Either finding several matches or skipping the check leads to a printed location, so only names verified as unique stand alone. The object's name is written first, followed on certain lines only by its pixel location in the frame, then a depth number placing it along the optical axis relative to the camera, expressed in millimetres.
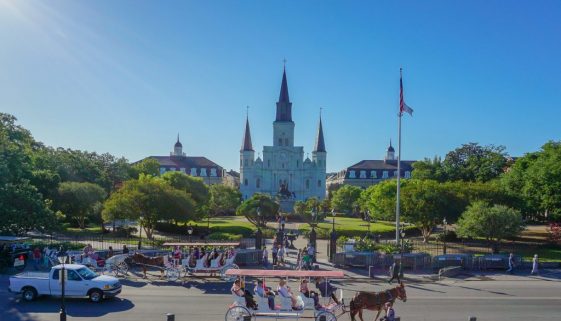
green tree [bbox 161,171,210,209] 55125
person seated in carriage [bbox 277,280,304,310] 15617
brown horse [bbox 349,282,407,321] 15250
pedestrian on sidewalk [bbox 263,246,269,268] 30056
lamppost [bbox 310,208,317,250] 31700
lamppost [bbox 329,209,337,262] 30411
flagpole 35156
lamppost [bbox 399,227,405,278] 25234
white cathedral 123938
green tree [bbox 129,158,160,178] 83112
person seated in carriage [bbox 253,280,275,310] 15734
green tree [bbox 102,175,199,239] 40156
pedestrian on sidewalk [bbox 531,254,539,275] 27969
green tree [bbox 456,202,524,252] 34656
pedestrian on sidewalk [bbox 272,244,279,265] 28969
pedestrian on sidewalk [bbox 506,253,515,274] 28562
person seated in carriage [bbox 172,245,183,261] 24566
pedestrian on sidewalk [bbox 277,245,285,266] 29500
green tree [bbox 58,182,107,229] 45625
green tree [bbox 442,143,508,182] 68312
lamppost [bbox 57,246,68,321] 14172
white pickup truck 19078
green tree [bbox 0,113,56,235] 28734
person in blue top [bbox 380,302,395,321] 14422
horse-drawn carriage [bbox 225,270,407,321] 15281
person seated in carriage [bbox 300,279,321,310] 15595
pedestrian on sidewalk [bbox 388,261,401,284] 24547
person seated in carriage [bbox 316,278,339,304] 17328
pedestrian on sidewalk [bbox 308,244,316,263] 28438
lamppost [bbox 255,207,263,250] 31641
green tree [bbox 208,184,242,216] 69375
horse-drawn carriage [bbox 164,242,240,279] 24203
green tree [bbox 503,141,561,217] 43938
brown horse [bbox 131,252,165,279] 24225
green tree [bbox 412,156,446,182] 71500
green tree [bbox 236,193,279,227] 55031
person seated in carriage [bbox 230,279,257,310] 15703
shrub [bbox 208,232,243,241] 39869
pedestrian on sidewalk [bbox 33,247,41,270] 27450
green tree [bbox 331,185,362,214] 86375
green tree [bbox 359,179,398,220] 48369
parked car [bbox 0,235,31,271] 26125
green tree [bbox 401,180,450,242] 42656
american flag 35594
